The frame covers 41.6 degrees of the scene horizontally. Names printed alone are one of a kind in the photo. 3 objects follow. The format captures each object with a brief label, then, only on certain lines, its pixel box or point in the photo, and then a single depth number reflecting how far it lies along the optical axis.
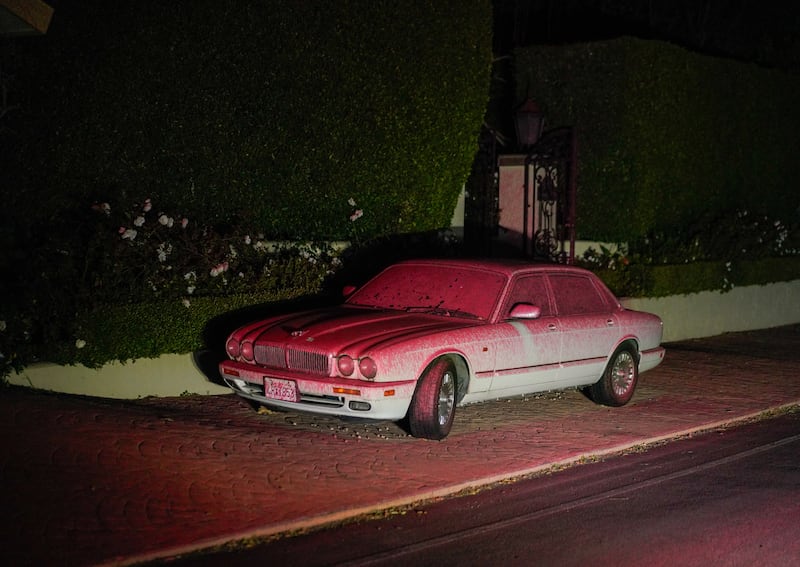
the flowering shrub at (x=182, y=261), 10.56
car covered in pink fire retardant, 8.49
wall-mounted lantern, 17.09
